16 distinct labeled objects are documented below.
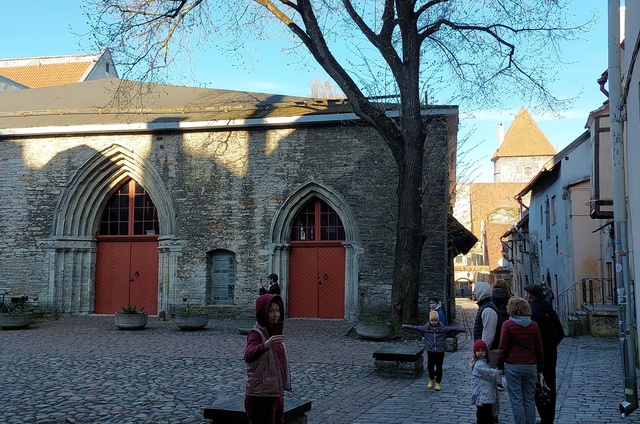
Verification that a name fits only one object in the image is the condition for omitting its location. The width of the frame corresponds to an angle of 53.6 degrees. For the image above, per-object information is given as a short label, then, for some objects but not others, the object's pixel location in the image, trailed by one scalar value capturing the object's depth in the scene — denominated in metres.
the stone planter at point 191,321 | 15.58
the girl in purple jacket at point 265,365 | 4.41
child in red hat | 5.63
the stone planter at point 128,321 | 15.80
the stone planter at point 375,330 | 13.63
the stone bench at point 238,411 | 5.15
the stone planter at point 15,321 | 16.20
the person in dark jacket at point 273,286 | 12.71
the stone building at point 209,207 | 17.39
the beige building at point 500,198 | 51.38
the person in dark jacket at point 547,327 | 6.35
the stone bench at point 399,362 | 9.34
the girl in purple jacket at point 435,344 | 8.41
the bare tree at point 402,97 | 13.84
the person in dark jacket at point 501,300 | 6.26
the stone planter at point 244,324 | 14.82
